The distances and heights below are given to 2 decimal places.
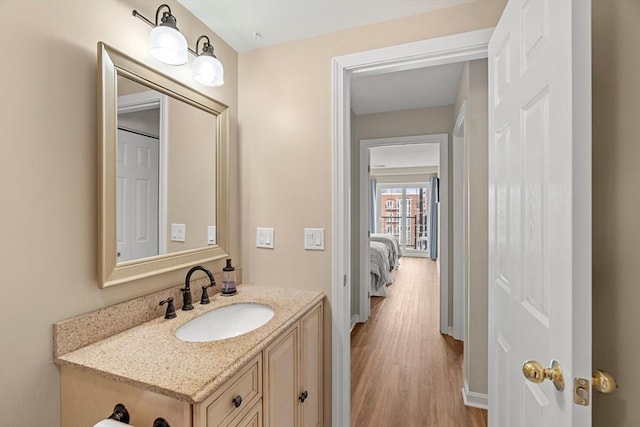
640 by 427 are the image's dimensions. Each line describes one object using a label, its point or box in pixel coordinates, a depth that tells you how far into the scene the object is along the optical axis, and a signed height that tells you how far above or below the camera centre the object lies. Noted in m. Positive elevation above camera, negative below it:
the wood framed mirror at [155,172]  1.11 +0.19
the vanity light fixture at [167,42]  1.18 +0.69
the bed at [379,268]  4.54 -0.83
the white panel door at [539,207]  0.67 +0.02
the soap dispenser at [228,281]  1.61 -0.36
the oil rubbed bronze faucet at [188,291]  1.36 -0.35
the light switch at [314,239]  1.69 -0.14
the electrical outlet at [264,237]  1.80 -0.14
